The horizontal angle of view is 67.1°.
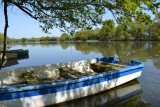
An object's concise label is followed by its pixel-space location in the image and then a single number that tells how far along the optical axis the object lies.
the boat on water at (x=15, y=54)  20.79
